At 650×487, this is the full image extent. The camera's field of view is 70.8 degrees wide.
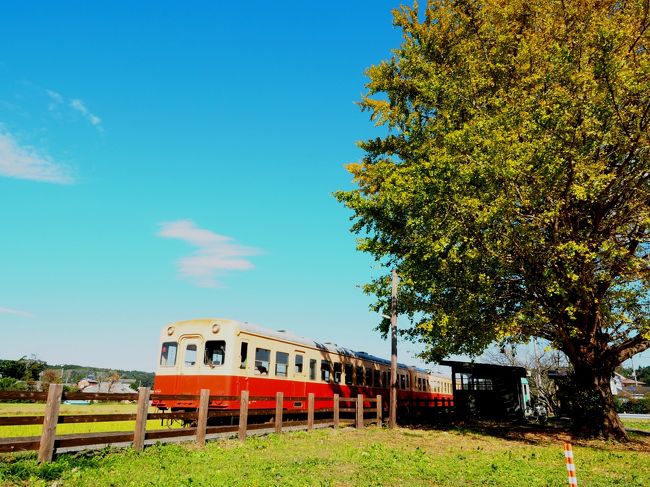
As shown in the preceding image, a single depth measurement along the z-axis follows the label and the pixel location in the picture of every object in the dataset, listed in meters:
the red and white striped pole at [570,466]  5.81
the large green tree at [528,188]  13.04
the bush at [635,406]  51.90
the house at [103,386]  79.19
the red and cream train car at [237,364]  15.32
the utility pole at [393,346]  18.39
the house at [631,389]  77.59
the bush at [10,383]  48.27
